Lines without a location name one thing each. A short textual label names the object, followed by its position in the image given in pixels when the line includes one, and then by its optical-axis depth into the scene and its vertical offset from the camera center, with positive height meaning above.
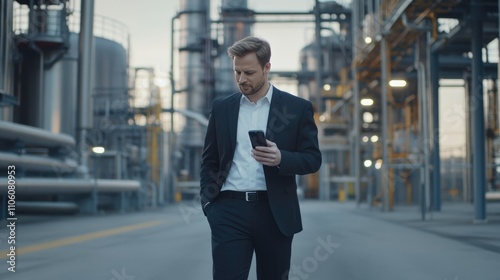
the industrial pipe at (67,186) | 14.53 -0.42
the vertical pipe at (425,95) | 16.66 +1.94
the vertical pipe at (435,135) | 22.42 +1.04
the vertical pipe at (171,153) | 30.69 +0.64
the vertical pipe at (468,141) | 29.06 +1.15
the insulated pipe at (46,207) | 17.75 -0.98
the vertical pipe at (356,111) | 25.94 +2.05
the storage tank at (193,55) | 39.38 +6.15
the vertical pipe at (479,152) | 14.92 +0.35
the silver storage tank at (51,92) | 18.58 +2.00
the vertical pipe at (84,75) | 19.78 +2.56
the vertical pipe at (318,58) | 39.61 +6.02
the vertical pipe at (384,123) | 21.86 +1.41
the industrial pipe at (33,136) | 14.12 +0.68
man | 3.18 -0.01
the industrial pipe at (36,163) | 14.01 +0.11
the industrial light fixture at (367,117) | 41.72 +2.98
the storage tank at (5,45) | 14.56 +2.49
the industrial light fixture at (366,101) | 25.51 +2.37
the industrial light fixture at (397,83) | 22.17 +2.62
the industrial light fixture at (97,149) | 19.81 +0.51
